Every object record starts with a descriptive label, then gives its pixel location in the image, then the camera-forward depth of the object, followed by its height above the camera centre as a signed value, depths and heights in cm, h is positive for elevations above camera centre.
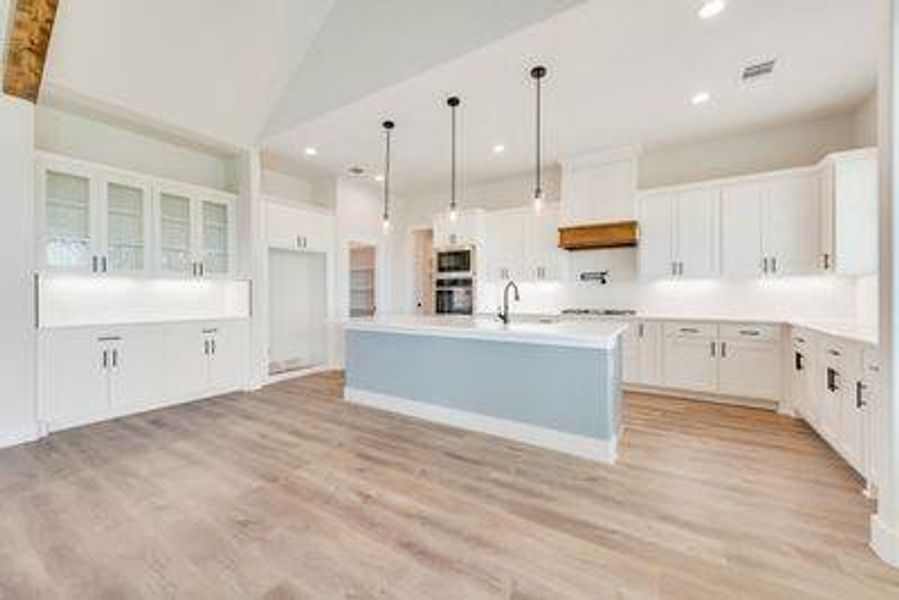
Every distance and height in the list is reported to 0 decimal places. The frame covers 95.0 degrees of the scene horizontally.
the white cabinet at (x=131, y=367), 367 -70
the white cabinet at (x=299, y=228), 557 +101
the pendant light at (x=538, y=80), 337 +185
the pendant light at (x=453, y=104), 392 +188
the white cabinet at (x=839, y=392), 248 -70
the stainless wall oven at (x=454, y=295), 627 +4
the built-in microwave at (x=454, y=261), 624 +56
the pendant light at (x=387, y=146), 446 +190
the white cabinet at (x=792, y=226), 421 +73
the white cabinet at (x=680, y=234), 469 +74
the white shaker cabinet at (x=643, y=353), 475 -67
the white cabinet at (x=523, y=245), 578 +76
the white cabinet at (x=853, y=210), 377 +79
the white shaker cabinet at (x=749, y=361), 412 -66
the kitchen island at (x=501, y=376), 301 -68
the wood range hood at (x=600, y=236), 504 +77
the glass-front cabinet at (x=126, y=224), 380 +80
